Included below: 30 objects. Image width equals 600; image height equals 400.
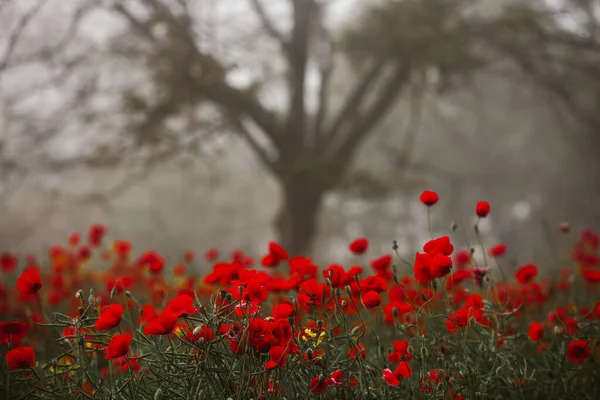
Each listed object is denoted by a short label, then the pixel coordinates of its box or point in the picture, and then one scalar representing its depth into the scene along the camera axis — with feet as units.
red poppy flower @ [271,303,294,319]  13.48
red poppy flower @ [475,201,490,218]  14.57
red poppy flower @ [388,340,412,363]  13.97
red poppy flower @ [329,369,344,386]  13.51
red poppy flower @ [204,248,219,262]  19.53
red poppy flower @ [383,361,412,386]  13.45
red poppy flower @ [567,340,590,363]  14.03
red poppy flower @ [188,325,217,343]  13.41
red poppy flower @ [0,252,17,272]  18.14
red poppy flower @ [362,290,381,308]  13.66
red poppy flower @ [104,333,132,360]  13.09
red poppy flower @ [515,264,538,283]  14.69
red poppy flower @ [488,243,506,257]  15.41
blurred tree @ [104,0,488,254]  33.35
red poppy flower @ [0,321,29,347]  13.90
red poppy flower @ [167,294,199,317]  13.34
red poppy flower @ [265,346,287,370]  13.30
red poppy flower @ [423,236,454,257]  13.58
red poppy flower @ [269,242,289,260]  14.64
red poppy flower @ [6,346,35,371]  13.51
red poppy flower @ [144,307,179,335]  13.11
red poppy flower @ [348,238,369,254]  14.94
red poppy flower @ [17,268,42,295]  13.70
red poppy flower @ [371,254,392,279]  14.97
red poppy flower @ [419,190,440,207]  14.51
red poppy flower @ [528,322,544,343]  14.40
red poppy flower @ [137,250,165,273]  15.47
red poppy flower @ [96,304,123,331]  13.33
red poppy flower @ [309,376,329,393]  13.35
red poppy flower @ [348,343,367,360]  13.74
